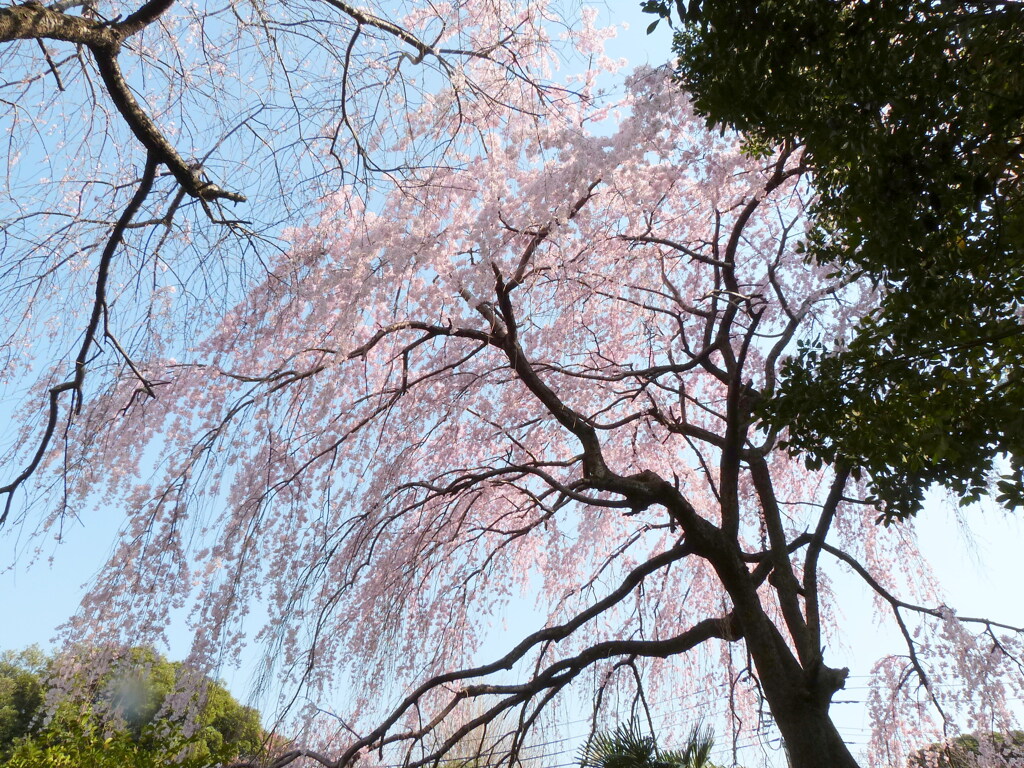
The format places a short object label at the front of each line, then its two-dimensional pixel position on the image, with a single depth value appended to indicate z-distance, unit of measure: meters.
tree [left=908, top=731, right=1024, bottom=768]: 5.40
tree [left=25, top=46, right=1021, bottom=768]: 4.39
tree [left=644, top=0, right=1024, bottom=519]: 2.10
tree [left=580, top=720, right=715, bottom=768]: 4.44
